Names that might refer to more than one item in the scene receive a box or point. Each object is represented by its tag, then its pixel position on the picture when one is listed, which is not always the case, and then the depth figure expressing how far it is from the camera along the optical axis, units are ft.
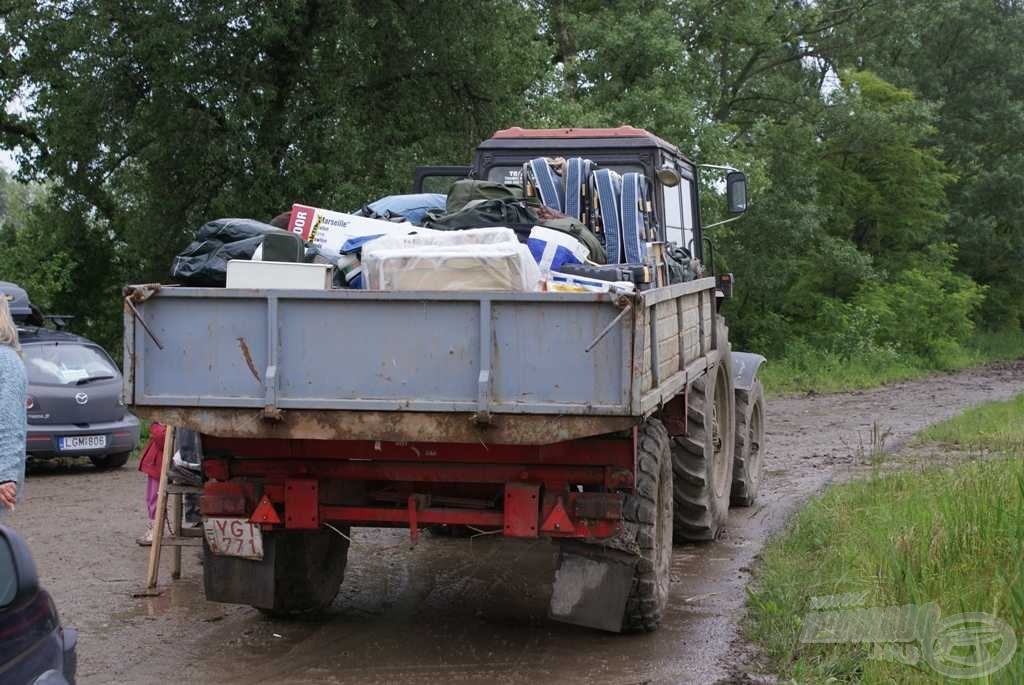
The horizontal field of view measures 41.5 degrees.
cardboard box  23.82
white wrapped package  20.52
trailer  19.66
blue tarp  27.76
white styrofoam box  21.09
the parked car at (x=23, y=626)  10.72
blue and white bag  23.72
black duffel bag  22.81
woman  18.86
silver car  46.29
